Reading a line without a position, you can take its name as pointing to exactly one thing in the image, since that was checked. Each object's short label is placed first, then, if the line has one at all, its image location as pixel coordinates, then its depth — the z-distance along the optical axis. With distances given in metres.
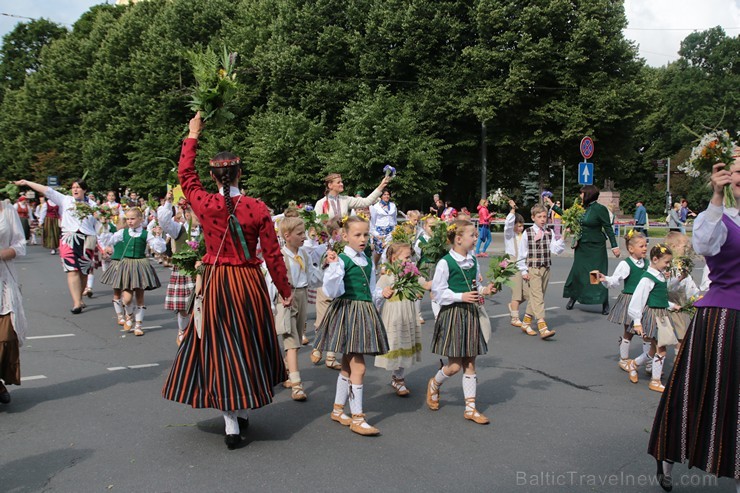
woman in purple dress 3.80
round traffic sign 19.50
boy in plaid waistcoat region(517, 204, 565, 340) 9.70
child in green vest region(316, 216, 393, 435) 5.45
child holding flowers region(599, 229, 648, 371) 7.46
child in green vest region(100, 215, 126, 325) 9.92
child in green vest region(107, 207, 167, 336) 9.76
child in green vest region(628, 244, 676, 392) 6.74
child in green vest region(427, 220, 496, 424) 5.74
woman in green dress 11.24
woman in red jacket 4.86
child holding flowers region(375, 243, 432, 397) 6.41
